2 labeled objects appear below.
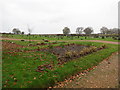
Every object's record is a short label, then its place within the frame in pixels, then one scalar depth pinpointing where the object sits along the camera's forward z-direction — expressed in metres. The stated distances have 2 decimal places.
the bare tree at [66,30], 84.69
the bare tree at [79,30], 108.38
